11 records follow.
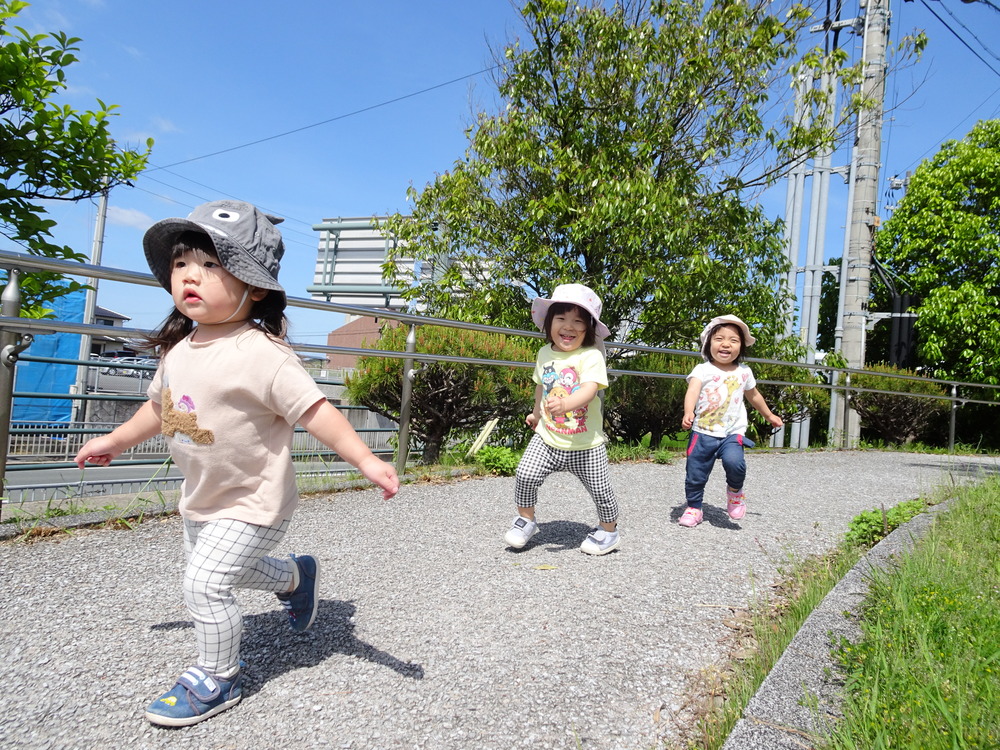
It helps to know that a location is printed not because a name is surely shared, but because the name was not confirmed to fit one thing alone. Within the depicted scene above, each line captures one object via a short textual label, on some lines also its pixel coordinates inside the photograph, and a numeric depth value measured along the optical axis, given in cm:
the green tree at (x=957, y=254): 1602
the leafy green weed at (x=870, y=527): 368
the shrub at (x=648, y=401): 803
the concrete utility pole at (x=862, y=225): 1251
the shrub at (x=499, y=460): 543
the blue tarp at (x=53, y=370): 1069
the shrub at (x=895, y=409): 1208
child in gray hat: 191
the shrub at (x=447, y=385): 625
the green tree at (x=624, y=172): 804
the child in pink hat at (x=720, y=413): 417
